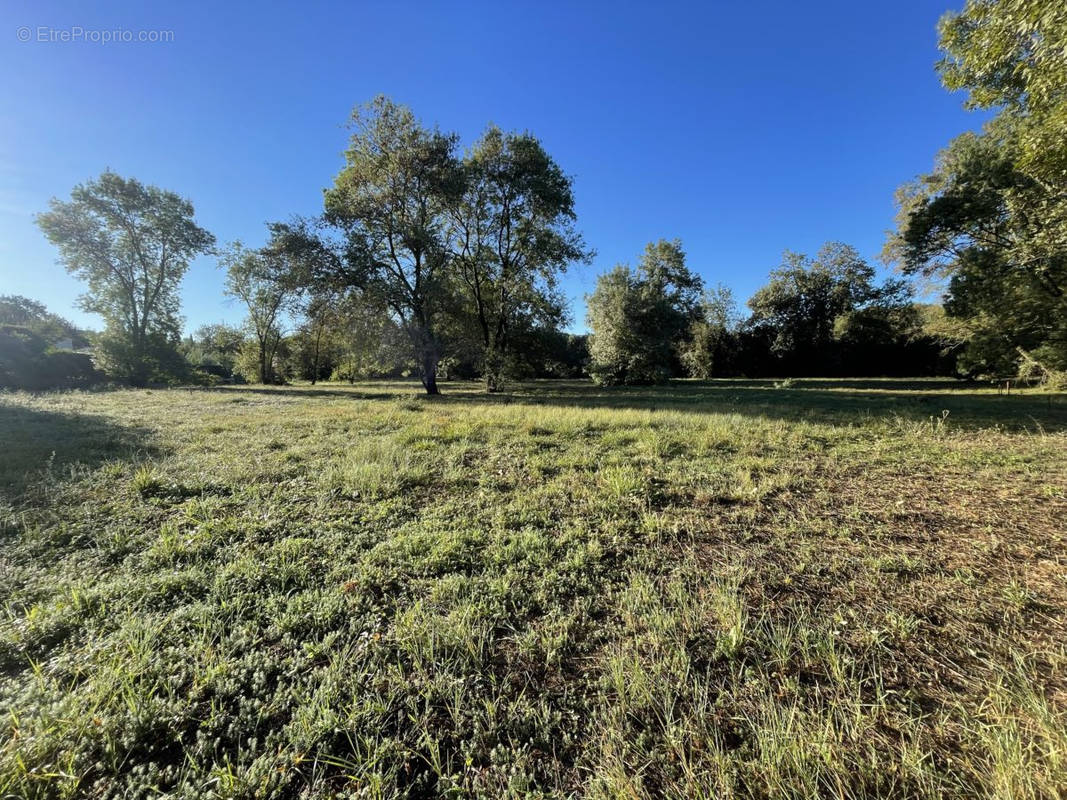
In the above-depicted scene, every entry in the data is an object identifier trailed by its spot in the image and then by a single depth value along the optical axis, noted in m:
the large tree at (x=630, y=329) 24.73
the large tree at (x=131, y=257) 25.38
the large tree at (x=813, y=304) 36.41
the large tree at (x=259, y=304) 33.75
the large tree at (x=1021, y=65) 5.45
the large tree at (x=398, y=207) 17.47
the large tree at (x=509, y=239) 19.83
